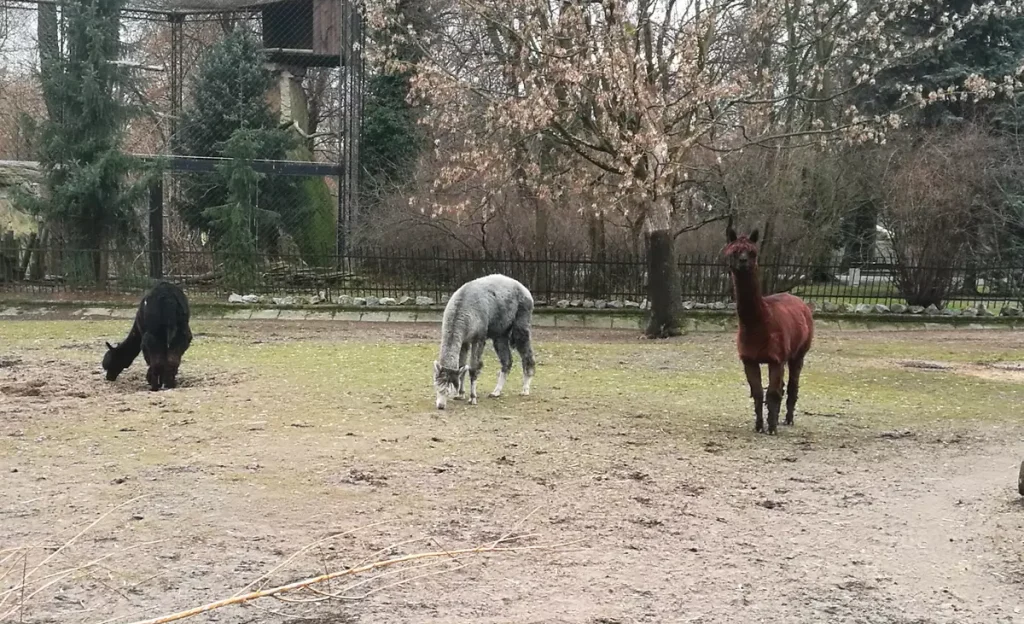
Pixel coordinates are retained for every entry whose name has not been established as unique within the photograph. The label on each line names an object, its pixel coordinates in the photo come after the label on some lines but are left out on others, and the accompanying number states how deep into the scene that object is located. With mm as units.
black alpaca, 10453
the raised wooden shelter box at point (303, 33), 26469
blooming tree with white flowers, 16125
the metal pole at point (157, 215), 21906
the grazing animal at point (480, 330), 8992
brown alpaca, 7879
